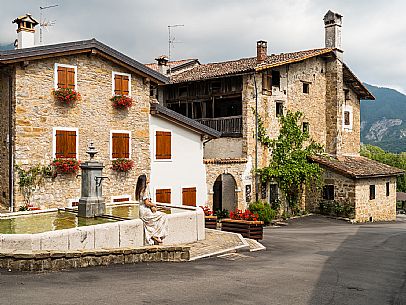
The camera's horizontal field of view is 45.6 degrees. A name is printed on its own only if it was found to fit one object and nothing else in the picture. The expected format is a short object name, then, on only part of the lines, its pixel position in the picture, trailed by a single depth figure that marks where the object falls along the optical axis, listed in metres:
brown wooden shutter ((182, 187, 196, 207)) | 21.81
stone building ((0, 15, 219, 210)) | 16.92
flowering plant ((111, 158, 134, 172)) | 19.45
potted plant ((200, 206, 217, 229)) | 16.53
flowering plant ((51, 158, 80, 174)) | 17.59
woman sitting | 11.10
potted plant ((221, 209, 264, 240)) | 15.32
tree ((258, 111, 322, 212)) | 25.83
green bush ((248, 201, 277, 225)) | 23.83
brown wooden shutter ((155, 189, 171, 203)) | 20.89
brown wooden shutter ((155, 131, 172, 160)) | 21.09
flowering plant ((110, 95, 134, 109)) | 19.47
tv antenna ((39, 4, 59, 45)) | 22.32
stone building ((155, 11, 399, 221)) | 24.77
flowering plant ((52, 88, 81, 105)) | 17.75
